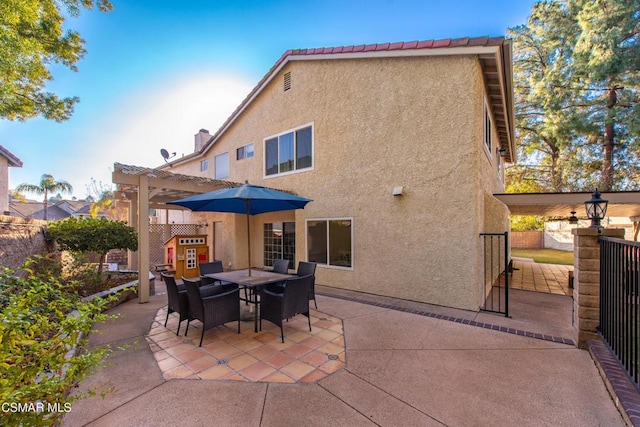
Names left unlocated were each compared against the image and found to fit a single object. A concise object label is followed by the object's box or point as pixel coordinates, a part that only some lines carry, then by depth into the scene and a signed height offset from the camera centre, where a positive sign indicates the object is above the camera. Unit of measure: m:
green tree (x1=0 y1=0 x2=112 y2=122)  8.20 +5.60
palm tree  35.38 +3.45
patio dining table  5.47 -1.48
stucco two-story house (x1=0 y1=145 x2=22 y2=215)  18.17 +3.22
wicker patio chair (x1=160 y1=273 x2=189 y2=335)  5.11 -1.64
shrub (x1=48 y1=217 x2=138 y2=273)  7.52 -0.61
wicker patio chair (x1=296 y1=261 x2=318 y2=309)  6.39 -1.46
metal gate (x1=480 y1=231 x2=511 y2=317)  6.65 -2.25
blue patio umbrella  5.71 +0.24
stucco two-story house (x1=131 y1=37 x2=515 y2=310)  6.70 +1.56
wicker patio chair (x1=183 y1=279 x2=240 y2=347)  4.69 -1.69
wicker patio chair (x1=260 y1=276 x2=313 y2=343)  4.94 -1.71
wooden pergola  6.98 +0.76
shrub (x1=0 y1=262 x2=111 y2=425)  1.70 -1.08
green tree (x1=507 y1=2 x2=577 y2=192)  18.20 +8.09
